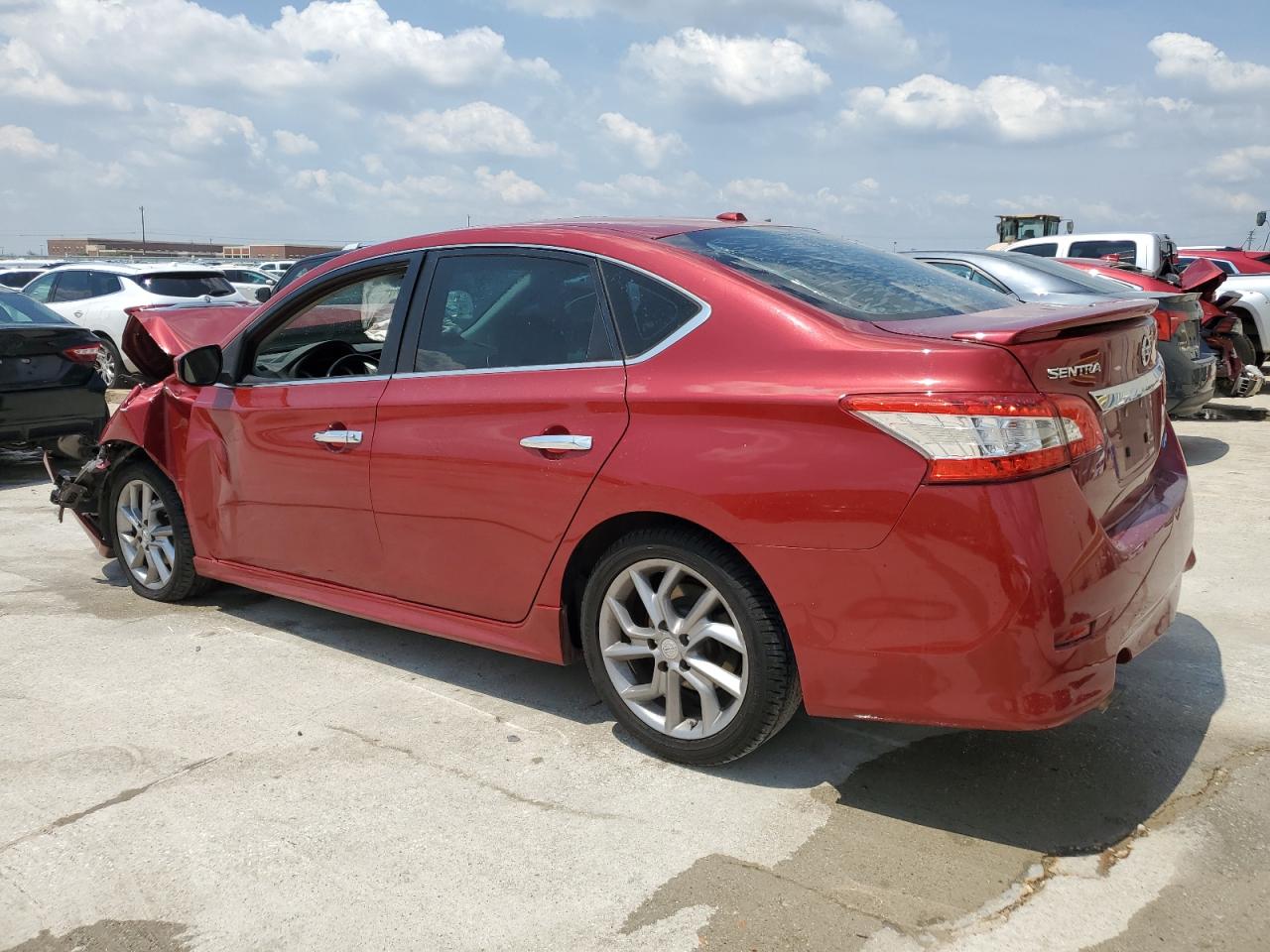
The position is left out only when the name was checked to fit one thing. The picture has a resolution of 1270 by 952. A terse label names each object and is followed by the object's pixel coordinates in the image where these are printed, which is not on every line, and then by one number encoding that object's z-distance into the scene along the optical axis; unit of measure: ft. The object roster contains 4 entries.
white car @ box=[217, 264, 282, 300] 68.78
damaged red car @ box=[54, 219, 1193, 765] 8.98
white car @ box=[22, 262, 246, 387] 49.14
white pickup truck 38.47
